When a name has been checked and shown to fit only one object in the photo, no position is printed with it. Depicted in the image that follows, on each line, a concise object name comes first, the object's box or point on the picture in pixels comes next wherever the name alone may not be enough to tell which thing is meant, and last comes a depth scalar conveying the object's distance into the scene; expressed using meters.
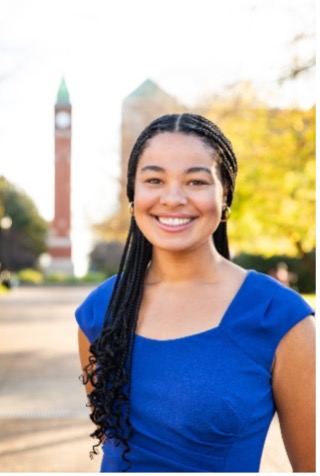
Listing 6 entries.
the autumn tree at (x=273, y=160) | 11.80
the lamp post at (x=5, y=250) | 37.53
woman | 1.50
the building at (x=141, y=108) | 17.98
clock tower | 42.78
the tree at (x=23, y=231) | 40.38
